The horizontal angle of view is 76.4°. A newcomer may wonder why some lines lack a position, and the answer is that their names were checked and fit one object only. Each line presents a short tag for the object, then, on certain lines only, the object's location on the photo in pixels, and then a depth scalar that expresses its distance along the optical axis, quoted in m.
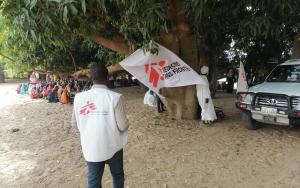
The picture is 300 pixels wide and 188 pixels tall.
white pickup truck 3.68
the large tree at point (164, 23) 2.85
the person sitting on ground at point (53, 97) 8.49
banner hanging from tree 4.36
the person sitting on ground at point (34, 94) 9.70
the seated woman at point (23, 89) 11.47
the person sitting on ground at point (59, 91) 8.40
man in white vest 1.86
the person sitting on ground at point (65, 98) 7.99
